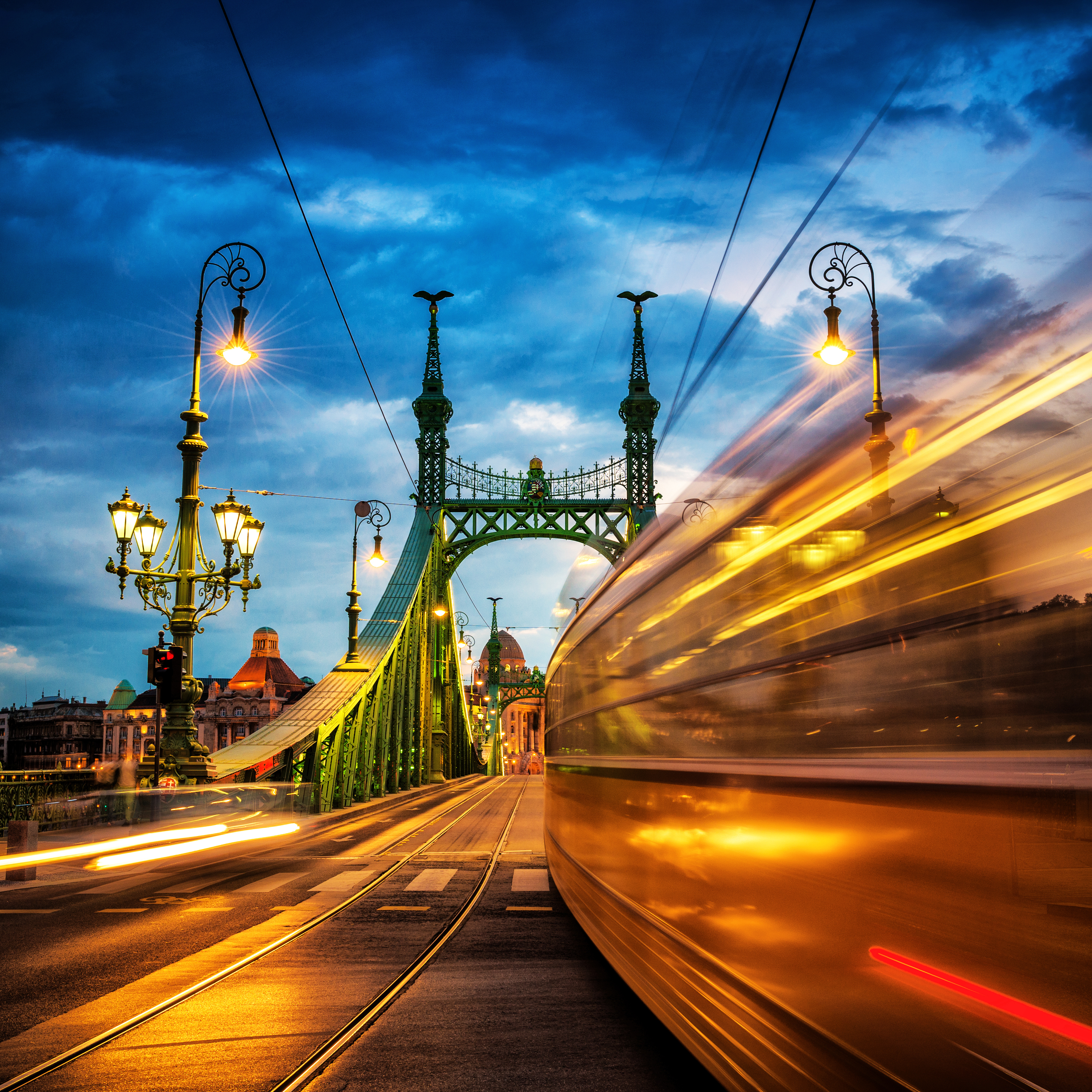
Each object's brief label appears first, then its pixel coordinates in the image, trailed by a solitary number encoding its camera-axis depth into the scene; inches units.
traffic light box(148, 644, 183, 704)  479.8
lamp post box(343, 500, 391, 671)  930.1
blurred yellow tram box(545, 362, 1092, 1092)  65.1
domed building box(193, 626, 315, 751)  3378.4
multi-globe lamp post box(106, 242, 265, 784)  495.2
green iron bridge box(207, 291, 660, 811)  827.4
